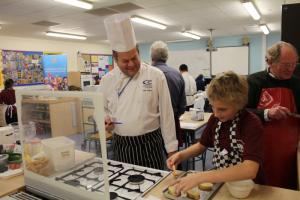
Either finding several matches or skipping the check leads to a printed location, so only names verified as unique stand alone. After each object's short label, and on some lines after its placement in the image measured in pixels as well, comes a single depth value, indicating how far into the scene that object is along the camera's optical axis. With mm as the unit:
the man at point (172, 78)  2651
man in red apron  1576
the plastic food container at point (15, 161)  1526
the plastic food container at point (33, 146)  1226
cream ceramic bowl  1033
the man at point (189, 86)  4926
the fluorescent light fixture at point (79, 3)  3883
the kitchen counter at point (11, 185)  1241
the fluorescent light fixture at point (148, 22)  5339
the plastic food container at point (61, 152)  1148
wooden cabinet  1081
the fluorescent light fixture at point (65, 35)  6865
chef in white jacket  1576
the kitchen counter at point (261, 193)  1050
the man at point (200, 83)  7668
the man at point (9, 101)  4892
